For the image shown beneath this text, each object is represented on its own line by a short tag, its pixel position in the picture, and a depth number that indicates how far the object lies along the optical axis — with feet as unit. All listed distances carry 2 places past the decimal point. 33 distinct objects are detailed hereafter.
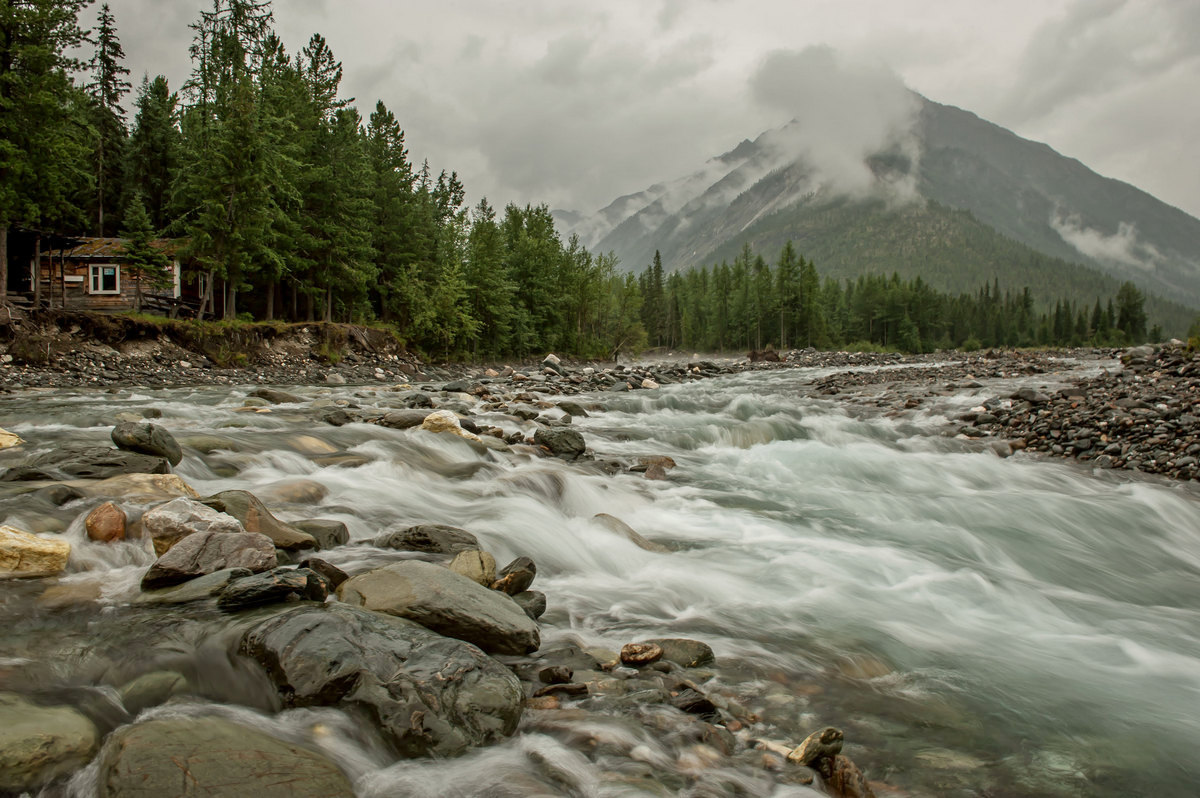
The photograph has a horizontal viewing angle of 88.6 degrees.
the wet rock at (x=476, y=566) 15.98
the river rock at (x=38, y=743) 7.43
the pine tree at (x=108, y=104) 144.46
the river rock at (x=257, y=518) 16.69
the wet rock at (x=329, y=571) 14.44
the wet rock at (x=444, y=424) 36.04
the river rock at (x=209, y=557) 13.25
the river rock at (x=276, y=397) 50.20
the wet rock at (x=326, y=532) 18.30
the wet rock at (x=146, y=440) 22.08
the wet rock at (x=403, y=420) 37.78
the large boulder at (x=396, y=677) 9.63
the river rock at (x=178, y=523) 15.02
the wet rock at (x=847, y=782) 9.60
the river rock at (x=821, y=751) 10.03
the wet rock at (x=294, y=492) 21.75
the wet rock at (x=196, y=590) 12.60
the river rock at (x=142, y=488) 17.58
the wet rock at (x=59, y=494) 16.93
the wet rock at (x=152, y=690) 9.63
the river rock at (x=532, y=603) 15.56
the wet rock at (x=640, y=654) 13.17
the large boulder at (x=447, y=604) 12.46
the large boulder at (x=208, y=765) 7.34
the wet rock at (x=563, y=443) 35.60
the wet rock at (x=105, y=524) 15.19
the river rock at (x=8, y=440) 24.11
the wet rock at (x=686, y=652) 13.83
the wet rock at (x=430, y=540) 18.90
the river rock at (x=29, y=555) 13.05
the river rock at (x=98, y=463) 19.34
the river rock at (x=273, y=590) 12.20
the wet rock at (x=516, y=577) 16.28
